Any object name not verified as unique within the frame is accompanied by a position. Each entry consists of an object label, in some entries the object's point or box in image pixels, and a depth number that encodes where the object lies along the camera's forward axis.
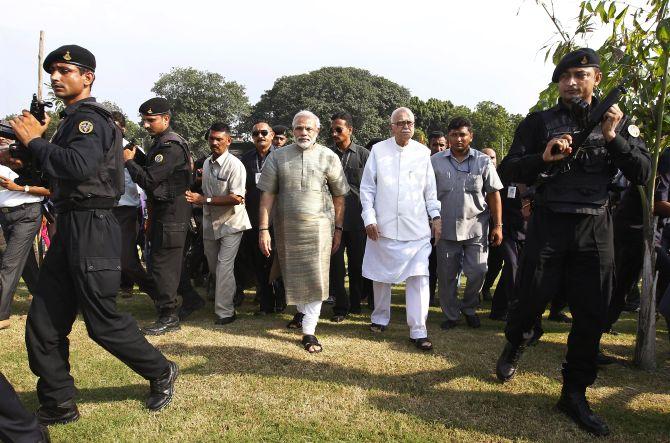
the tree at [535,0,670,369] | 3.96
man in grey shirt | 5.46
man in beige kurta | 4.70
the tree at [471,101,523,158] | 62.19
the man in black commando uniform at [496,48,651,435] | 3.09
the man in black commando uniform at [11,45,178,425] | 3.00
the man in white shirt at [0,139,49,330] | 5.13
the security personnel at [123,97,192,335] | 5.11
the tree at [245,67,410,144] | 60.22
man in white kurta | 4.75
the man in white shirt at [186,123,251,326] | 5.62
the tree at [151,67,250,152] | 64.38
